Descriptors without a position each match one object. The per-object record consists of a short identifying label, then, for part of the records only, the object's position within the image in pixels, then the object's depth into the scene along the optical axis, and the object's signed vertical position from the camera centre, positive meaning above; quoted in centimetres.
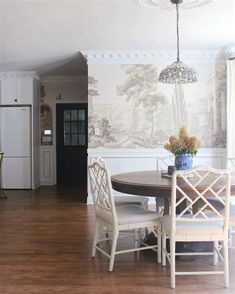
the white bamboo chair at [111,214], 326 -69
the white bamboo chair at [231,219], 334 -73
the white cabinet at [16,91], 830 +108
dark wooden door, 930 -8
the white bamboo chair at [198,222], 289 -67
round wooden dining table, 320 -41
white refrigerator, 828 -15
